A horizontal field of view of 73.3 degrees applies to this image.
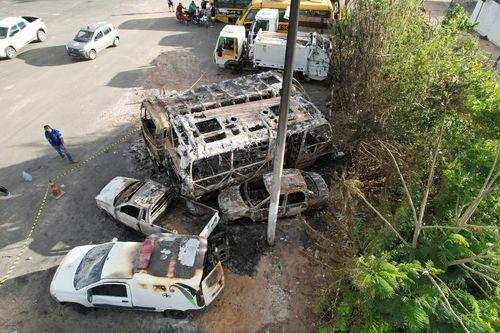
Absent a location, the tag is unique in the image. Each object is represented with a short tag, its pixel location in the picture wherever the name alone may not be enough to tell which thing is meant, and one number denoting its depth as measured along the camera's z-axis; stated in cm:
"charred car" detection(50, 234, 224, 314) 676
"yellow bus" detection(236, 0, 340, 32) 1748
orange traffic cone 995
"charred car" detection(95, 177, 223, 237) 841
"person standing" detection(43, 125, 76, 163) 1042
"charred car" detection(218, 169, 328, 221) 891
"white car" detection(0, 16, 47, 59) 1698
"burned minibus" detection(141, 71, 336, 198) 891
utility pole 548
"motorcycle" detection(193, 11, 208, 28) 2091
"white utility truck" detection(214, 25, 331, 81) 1489
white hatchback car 1675
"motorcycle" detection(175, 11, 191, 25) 2117
